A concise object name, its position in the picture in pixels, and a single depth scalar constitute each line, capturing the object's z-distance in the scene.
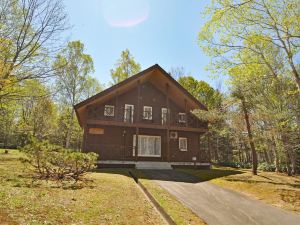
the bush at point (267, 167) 23.77
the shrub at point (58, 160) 9.90
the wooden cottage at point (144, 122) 20.59
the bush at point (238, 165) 29.44
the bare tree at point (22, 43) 11.31
